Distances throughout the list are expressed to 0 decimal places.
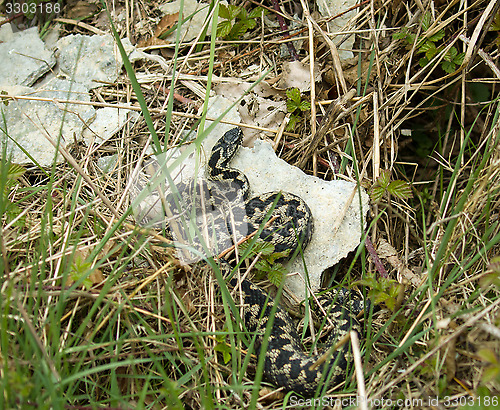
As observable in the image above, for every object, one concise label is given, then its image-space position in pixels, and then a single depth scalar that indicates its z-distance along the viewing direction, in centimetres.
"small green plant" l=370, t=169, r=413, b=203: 399
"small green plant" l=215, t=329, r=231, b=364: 317
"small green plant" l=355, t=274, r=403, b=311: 329
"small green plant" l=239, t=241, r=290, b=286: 373
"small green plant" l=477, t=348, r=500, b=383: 217
